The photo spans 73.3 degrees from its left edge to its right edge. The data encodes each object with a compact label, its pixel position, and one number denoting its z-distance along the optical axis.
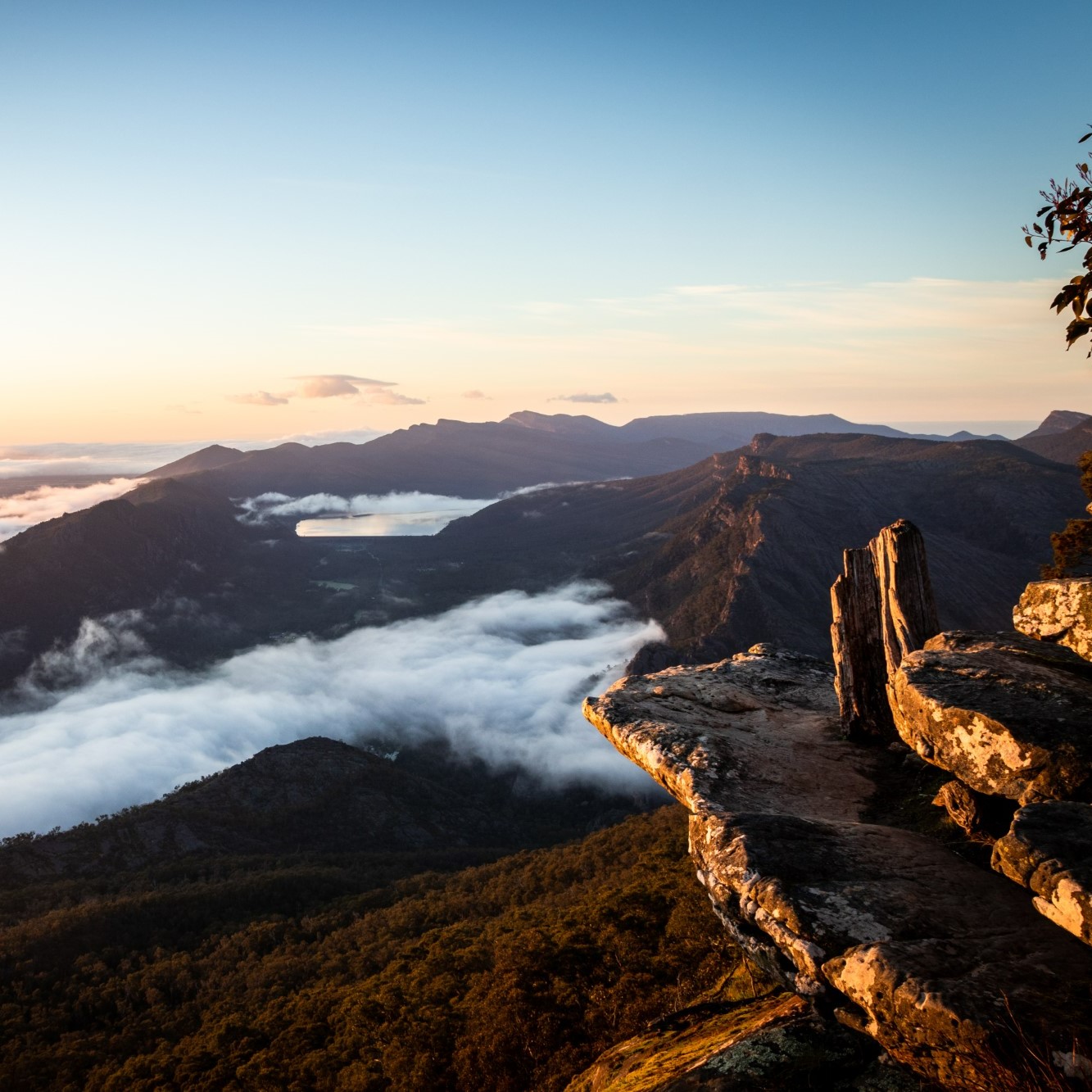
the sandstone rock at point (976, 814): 11.88
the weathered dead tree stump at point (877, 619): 16.39
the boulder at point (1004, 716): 10.84
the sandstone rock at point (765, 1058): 10.45
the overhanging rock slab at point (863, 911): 8.20
